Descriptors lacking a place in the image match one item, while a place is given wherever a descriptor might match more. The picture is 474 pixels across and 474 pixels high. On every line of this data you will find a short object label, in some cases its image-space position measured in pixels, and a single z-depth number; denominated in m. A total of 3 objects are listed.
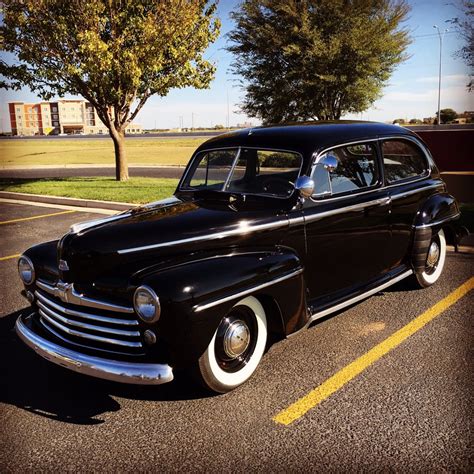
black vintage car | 2.64
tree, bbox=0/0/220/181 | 11.09
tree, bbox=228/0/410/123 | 17.61
